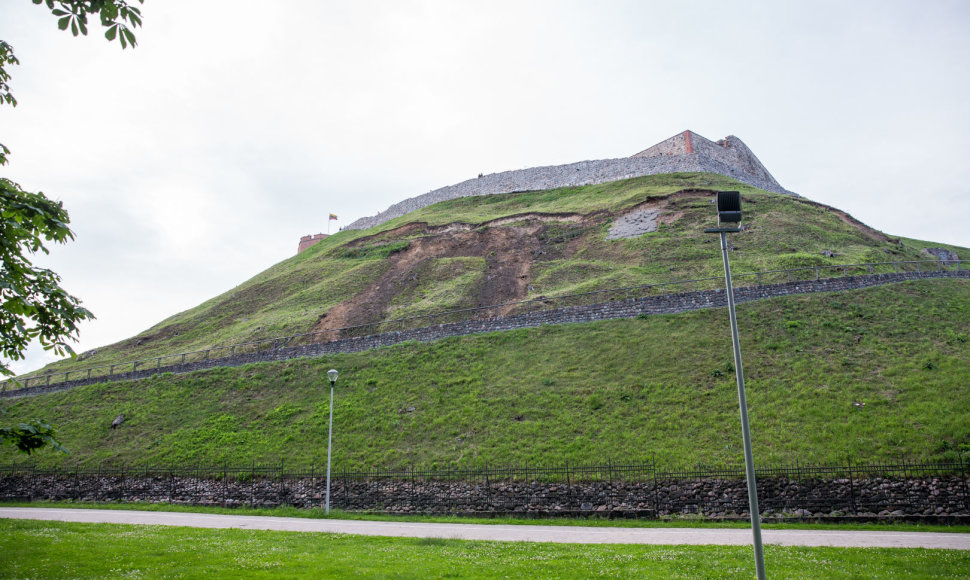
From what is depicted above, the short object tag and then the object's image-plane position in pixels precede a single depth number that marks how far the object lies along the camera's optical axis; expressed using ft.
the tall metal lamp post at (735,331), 26.99
